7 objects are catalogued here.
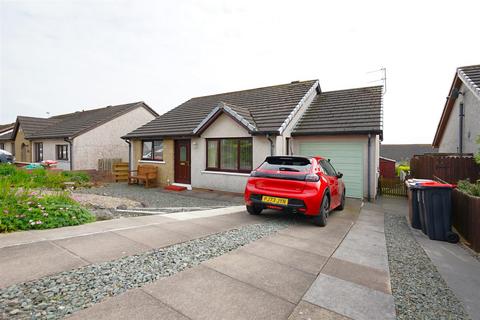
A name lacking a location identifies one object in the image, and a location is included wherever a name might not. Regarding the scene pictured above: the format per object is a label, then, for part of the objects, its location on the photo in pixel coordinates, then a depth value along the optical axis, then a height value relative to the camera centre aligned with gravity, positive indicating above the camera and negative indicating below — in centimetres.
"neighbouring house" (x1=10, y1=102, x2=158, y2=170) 1898 +181
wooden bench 1411 -99
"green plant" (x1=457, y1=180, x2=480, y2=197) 568 -76
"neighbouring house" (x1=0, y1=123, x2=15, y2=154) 2781 +209
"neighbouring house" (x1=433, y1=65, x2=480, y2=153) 1050 +205
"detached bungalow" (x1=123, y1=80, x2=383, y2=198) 1056 +94
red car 596 -74
